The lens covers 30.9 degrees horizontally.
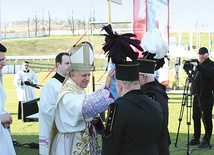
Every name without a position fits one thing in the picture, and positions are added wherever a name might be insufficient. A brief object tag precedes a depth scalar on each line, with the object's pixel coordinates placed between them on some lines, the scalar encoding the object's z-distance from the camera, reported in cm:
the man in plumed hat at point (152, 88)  344
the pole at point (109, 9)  805
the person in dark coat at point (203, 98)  815
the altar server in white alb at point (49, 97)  491
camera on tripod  766
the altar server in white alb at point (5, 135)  399
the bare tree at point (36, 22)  8545
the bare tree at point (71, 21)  8119
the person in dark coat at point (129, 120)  272
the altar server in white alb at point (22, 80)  1336
